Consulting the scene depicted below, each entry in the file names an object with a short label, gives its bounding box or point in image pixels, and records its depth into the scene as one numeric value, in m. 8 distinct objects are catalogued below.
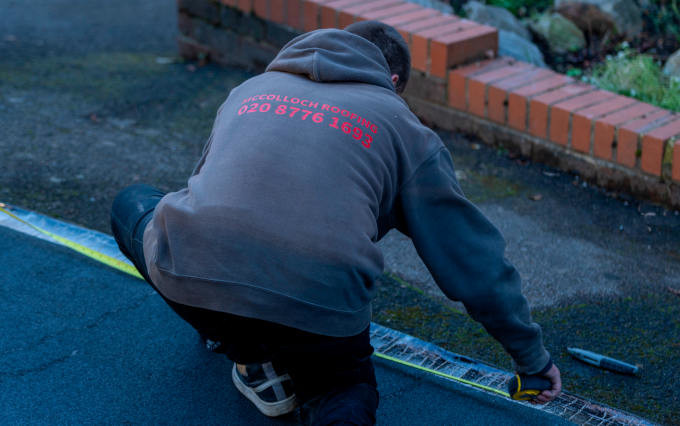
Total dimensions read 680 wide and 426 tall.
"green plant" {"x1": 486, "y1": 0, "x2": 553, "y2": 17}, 5.49
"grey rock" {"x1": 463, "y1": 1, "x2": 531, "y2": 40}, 5.10
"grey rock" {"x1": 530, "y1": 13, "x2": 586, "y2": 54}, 5.00
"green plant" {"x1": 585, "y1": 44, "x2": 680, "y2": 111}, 4.12
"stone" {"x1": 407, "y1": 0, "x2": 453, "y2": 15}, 5.13
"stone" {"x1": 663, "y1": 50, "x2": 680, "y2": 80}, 4.34
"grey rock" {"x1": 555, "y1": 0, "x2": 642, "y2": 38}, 5.00
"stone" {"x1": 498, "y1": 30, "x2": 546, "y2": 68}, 4.72
